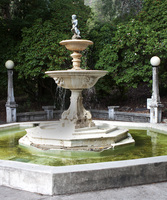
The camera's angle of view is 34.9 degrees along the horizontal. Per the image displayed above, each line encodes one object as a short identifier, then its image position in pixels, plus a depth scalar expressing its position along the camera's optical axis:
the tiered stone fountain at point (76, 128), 6.71
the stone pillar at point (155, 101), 11.34
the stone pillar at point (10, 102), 12.66
